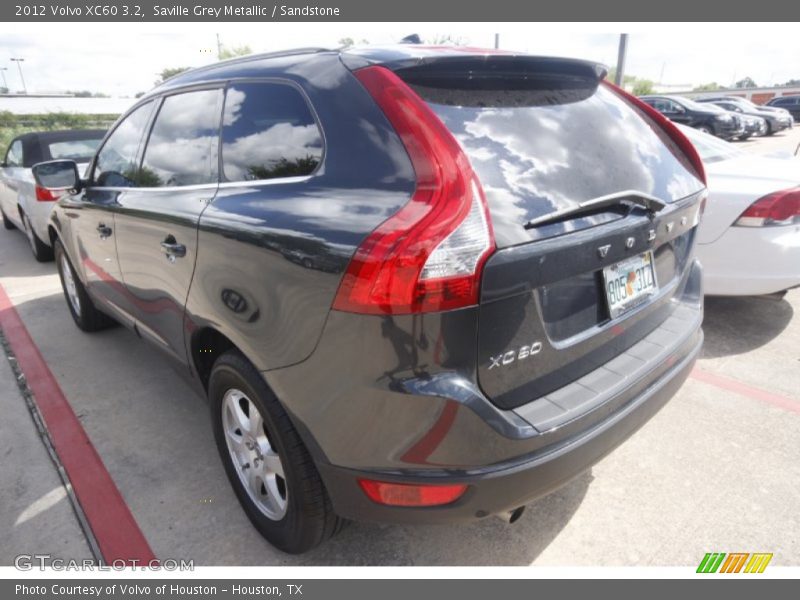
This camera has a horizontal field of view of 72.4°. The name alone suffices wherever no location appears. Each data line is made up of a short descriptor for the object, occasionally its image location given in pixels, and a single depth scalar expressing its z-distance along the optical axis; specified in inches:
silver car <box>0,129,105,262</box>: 243.6
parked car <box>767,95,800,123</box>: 1177.4
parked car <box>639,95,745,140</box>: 732.0
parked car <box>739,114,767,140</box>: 801.4
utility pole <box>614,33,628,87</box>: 644.7
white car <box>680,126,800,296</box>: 139.3
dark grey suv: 59.3
